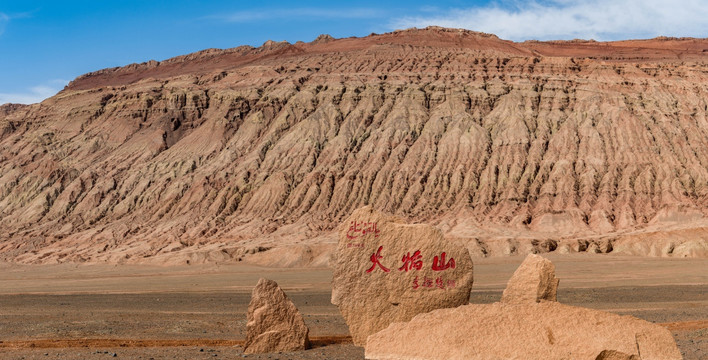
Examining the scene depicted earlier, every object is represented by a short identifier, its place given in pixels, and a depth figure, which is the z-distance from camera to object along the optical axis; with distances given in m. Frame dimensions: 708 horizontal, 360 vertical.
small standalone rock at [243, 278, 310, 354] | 13.70
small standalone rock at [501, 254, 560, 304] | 12.56
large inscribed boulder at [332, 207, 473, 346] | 13.14
